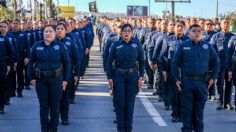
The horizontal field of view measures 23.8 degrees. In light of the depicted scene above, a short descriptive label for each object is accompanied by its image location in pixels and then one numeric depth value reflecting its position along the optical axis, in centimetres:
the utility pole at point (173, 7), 3988
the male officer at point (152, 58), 1358
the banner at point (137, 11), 8784
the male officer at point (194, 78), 978
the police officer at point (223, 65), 1295
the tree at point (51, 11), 5134
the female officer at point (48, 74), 980
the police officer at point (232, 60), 1229
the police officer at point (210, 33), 1522
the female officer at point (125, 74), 1016
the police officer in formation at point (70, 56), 1140
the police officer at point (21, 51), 1569
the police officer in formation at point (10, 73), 1312
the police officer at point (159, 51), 1255
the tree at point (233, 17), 4584
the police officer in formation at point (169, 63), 1160
